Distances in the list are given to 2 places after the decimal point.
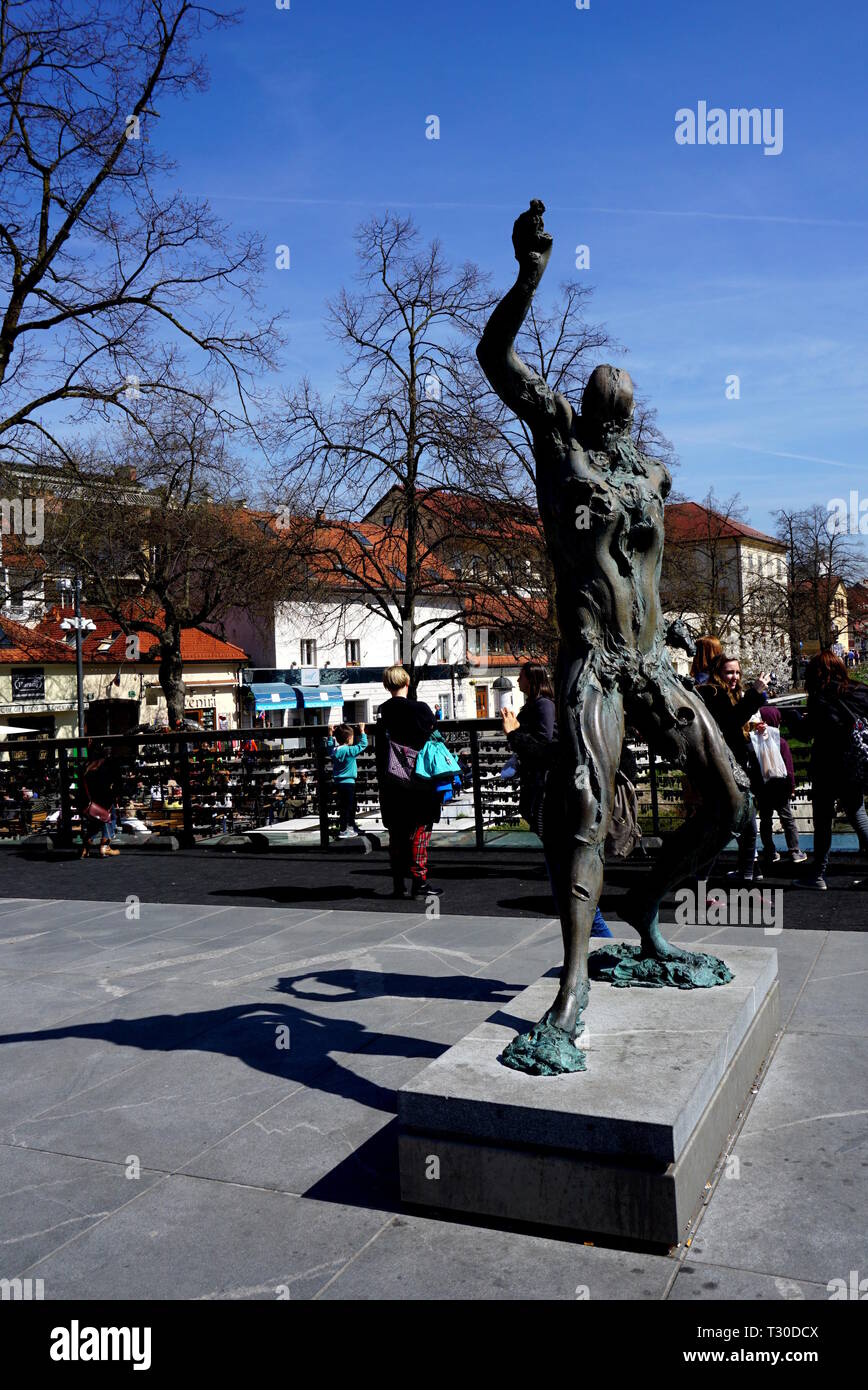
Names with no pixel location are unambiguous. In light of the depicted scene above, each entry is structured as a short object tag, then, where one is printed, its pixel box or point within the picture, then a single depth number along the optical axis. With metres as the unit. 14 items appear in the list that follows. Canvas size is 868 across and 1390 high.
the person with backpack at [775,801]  8.85
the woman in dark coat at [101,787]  12.54
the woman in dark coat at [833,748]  8.18
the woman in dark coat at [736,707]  7.84
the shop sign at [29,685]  45.00
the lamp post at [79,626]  29.52
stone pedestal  3.10
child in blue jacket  12.69
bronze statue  4.00
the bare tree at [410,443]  20.80
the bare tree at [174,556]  26.03
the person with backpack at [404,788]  8.61
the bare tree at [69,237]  14.52
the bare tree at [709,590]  29.77
